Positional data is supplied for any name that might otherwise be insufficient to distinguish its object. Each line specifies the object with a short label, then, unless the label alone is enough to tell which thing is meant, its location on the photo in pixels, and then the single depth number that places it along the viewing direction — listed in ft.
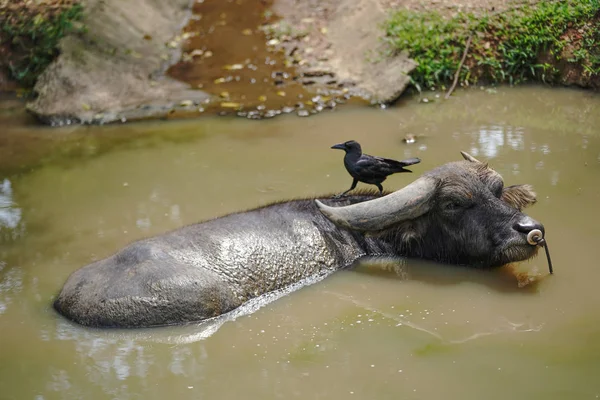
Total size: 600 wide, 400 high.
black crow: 36.03
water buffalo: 31.28
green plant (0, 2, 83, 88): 62.91
